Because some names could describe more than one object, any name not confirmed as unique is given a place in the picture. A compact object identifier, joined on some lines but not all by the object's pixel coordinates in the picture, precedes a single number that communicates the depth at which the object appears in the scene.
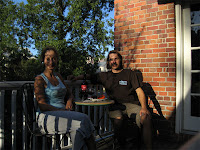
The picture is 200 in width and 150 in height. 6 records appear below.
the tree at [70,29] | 14.72
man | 2.64
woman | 2.14
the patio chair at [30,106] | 2.33
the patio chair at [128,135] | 2.85
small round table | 2.43
